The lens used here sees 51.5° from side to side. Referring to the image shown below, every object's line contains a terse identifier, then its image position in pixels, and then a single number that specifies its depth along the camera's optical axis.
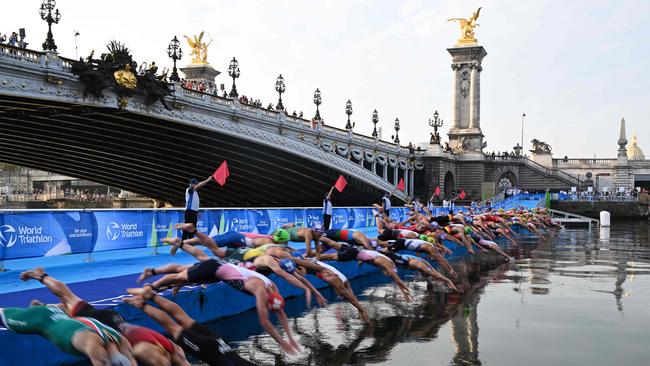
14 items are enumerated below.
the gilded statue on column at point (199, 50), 86.44
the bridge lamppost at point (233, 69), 57.34
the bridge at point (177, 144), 38.03
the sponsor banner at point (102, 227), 16.00
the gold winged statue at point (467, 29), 95.38
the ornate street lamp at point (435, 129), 86.81
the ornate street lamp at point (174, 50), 48.31
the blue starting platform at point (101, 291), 9.62
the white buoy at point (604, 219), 57.58
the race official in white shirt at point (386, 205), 30.85
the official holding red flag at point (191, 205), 18.11
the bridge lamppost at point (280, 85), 60.99
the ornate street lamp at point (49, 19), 37.84
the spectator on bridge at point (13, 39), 40.16
